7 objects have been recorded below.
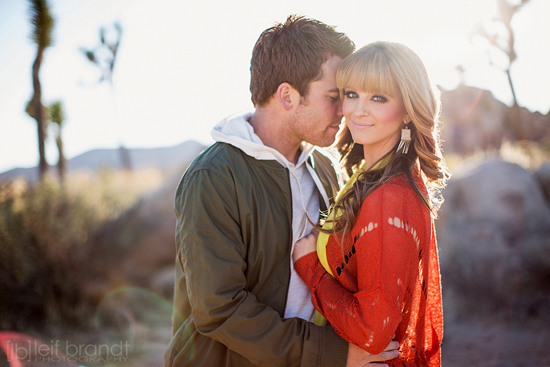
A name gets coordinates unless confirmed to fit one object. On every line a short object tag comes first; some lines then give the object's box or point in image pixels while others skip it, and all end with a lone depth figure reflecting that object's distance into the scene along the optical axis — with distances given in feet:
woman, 6.12
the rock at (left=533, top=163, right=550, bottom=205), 25.39
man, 6.56
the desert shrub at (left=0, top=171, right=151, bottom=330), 18.45
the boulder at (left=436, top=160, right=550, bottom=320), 17.81
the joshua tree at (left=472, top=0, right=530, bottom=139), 48.55
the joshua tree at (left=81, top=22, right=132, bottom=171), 72.59
